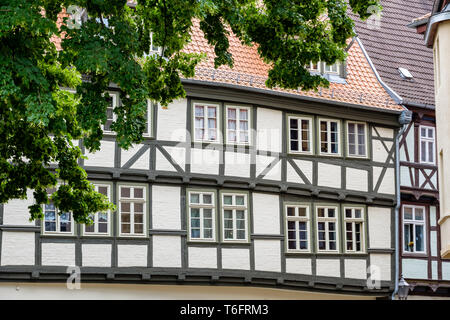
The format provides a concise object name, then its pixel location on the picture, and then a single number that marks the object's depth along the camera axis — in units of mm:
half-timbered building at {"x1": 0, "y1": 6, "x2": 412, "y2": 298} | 24953
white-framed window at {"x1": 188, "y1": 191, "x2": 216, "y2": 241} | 26422
